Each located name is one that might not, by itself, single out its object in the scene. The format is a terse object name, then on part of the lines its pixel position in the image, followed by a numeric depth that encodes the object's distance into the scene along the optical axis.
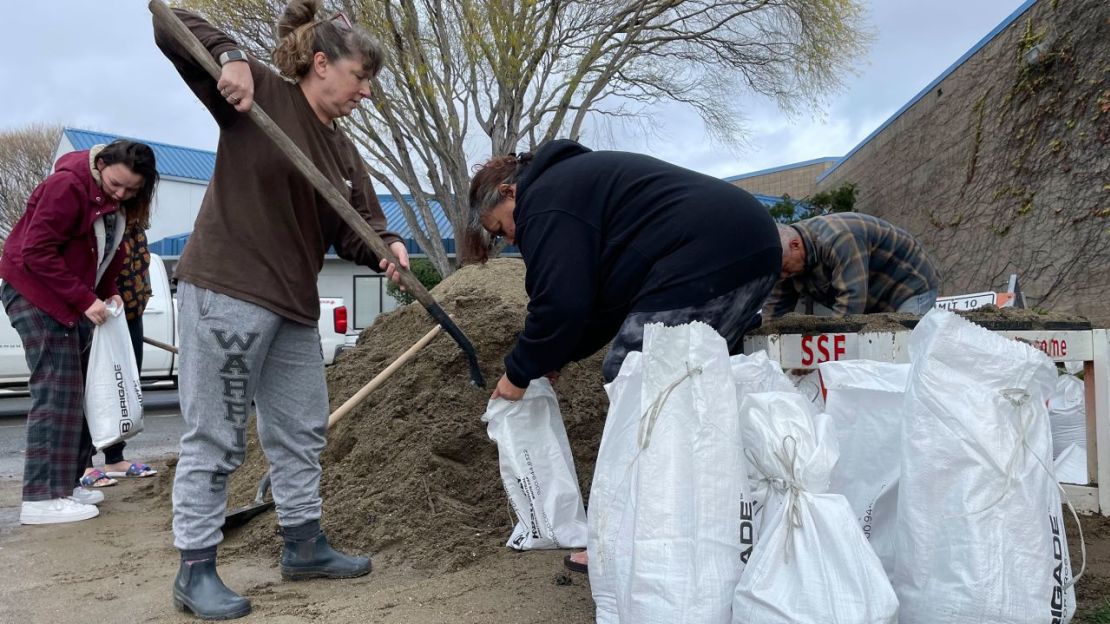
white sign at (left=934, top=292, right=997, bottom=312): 4.84
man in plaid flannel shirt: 3.84
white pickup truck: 8.58
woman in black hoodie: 2.22
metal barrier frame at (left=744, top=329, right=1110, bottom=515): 2.76
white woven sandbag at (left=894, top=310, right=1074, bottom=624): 1.71
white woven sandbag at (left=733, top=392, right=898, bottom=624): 1.63
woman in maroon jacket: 3.50
